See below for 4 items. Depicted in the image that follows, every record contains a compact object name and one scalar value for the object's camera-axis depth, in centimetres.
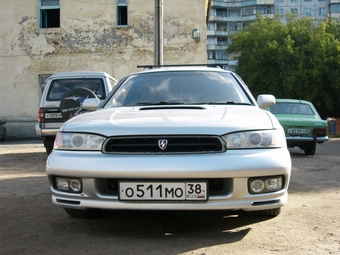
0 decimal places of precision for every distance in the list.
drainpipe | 1245
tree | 3359
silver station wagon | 326
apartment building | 7712
